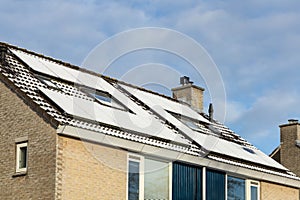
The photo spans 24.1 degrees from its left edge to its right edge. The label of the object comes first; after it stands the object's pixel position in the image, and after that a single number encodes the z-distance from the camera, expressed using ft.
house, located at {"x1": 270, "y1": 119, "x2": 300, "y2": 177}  125.39
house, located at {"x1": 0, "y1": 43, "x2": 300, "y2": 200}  66.08
